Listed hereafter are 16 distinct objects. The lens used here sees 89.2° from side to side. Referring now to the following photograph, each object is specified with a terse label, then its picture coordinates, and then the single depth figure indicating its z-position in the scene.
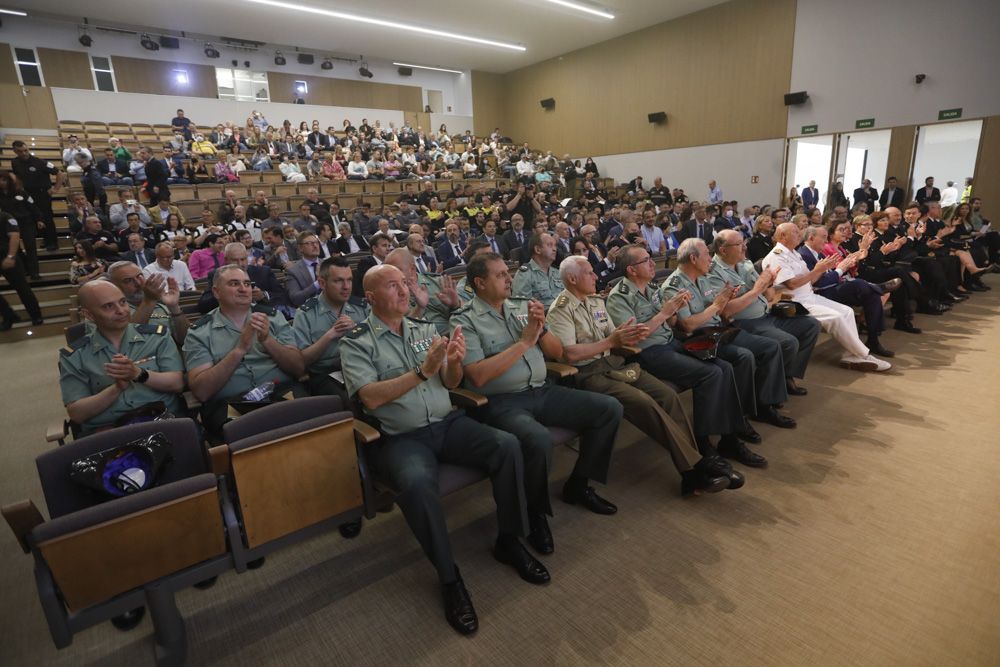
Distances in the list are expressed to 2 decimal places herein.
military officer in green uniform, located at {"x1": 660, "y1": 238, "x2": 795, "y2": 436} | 2.82
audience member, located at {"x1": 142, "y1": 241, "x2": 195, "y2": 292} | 4.36
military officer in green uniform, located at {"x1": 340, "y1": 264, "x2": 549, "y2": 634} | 1.70
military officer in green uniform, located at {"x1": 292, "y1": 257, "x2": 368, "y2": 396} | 2.57
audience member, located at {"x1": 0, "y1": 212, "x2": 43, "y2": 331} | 5.83
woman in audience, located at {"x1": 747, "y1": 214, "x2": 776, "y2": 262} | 4.83
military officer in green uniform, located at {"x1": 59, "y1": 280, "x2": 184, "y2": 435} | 2.01
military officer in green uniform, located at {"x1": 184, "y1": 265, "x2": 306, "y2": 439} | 2.26
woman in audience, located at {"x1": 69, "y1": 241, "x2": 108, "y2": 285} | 5.21
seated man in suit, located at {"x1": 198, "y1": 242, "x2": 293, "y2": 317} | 3.75
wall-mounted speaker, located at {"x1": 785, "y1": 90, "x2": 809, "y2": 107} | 10.26
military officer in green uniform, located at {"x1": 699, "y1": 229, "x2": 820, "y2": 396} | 3.18
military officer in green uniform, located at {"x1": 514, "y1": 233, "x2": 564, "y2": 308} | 3.86
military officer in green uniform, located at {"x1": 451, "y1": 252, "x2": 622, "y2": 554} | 2.04
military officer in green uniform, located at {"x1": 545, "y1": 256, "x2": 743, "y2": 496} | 2.29
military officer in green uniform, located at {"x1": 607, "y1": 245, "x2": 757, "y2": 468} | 2.54
